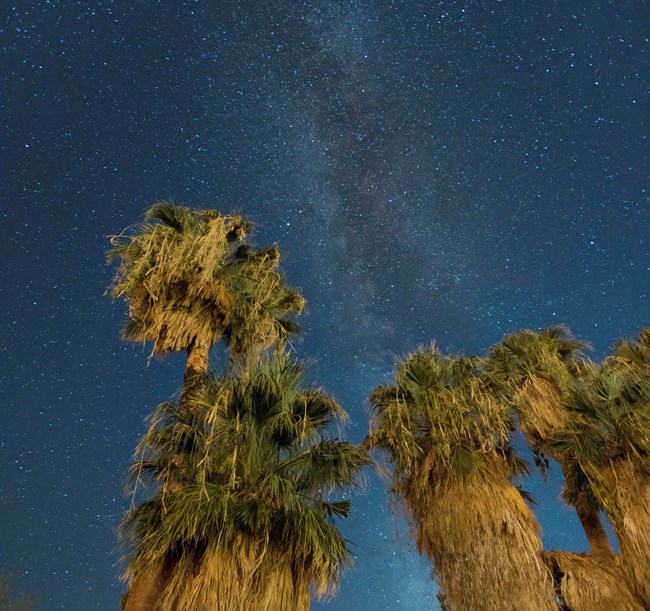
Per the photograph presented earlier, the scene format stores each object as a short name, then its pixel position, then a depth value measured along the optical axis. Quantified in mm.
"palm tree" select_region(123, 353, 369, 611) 6676
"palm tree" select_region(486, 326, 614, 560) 12414
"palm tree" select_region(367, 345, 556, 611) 9234
